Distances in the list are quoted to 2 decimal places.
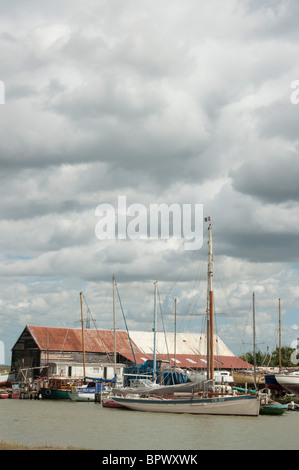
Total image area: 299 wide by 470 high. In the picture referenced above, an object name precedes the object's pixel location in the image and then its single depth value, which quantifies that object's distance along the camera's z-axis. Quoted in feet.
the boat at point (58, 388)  235.61
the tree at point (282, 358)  403.95
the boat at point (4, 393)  251.11
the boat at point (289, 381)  231.50
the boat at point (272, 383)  236.84
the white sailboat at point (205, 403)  162.09
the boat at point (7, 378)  291.83
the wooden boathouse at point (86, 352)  290.99
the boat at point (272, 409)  176.04
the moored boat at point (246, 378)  274.77
